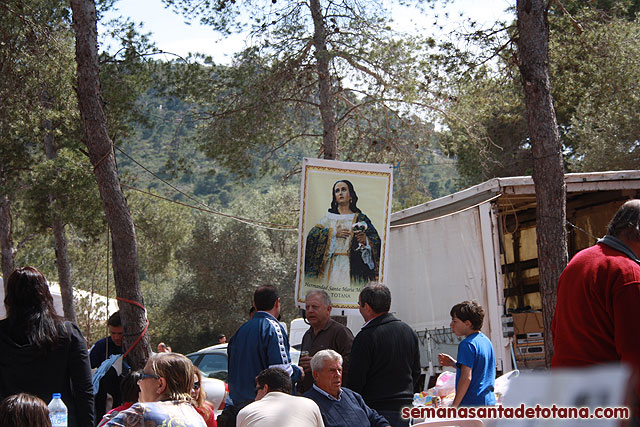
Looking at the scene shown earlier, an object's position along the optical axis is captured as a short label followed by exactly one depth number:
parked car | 12.99
